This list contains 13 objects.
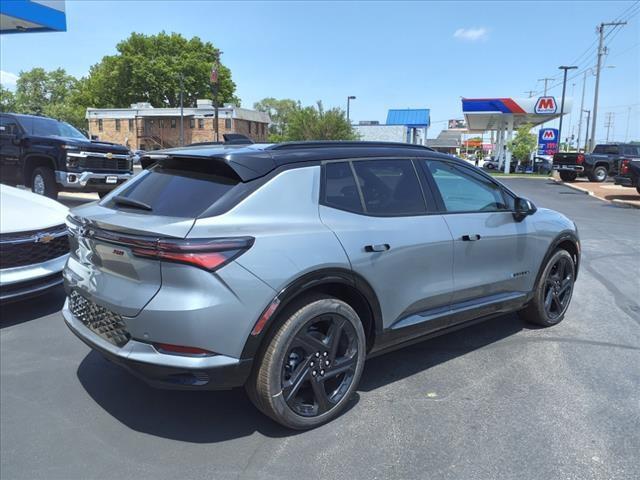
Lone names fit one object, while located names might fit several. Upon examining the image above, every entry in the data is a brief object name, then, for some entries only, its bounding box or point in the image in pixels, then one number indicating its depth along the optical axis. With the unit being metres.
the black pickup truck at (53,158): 11.17
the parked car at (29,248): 4.83
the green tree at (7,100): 90.71
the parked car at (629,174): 16.53
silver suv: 2.72
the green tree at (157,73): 62.50
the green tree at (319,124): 42.78
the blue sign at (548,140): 42.97
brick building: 56.59
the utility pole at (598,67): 38.56
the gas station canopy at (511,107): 38.09
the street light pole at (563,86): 39.03
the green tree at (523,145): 46.06
